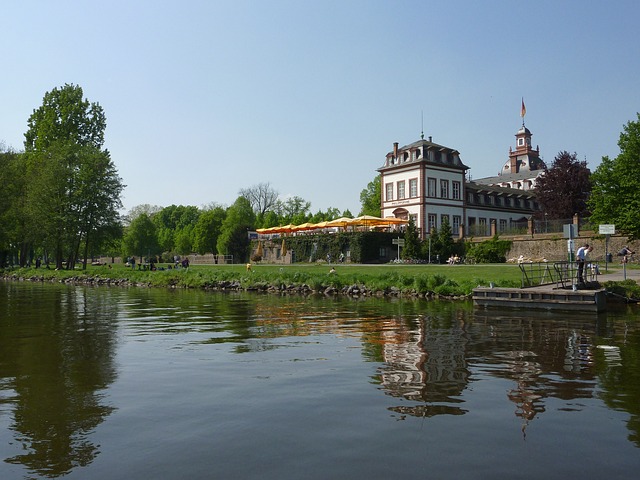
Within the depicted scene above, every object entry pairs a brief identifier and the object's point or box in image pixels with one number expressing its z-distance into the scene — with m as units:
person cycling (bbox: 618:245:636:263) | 38.91
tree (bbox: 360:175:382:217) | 92.18
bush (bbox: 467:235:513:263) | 54.38
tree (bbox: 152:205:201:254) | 124.38
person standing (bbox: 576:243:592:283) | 24.59
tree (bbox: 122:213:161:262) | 108.56
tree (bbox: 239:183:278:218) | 115.25
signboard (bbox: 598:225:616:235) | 27.55
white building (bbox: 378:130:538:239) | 70.25
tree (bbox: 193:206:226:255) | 102.75
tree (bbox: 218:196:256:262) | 87.12
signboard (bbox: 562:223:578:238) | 25.02
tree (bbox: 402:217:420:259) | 58.56
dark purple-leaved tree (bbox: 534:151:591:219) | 64.81
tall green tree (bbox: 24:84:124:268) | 57.31
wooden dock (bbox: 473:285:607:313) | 22.44
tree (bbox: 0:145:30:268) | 58.59
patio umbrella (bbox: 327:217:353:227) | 60.16
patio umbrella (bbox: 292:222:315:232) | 64.44
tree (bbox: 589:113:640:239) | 36.22
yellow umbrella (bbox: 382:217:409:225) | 62.97
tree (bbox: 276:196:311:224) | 110.81
